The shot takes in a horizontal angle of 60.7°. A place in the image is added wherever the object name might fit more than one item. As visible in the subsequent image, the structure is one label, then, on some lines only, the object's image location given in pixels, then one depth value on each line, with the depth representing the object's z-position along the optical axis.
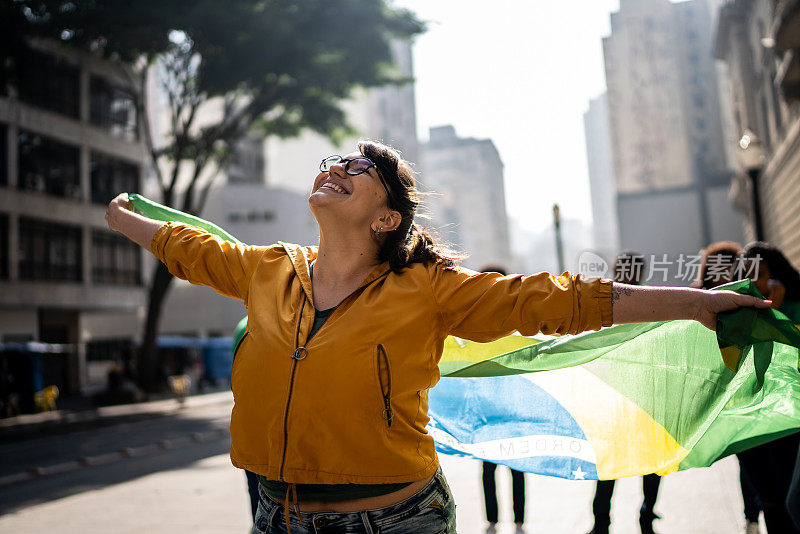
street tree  19.12
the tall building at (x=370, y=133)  59.88
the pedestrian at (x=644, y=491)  4.99
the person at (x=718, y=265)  4.87
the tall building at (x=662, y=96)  55.81
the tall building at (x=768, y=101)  13.14
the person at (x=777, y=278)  4.47
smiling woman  2.04
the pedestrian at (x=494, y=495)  5.35
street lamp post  11.26
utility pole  14.12
